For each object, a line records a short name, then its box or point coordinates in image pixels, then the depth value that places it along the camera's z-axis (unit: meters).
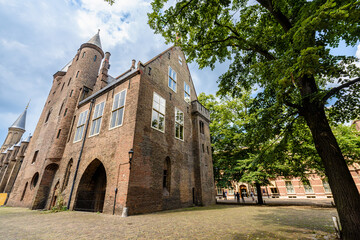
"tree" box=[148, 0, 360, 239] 4.11
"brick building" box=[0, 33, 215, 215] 10.45
